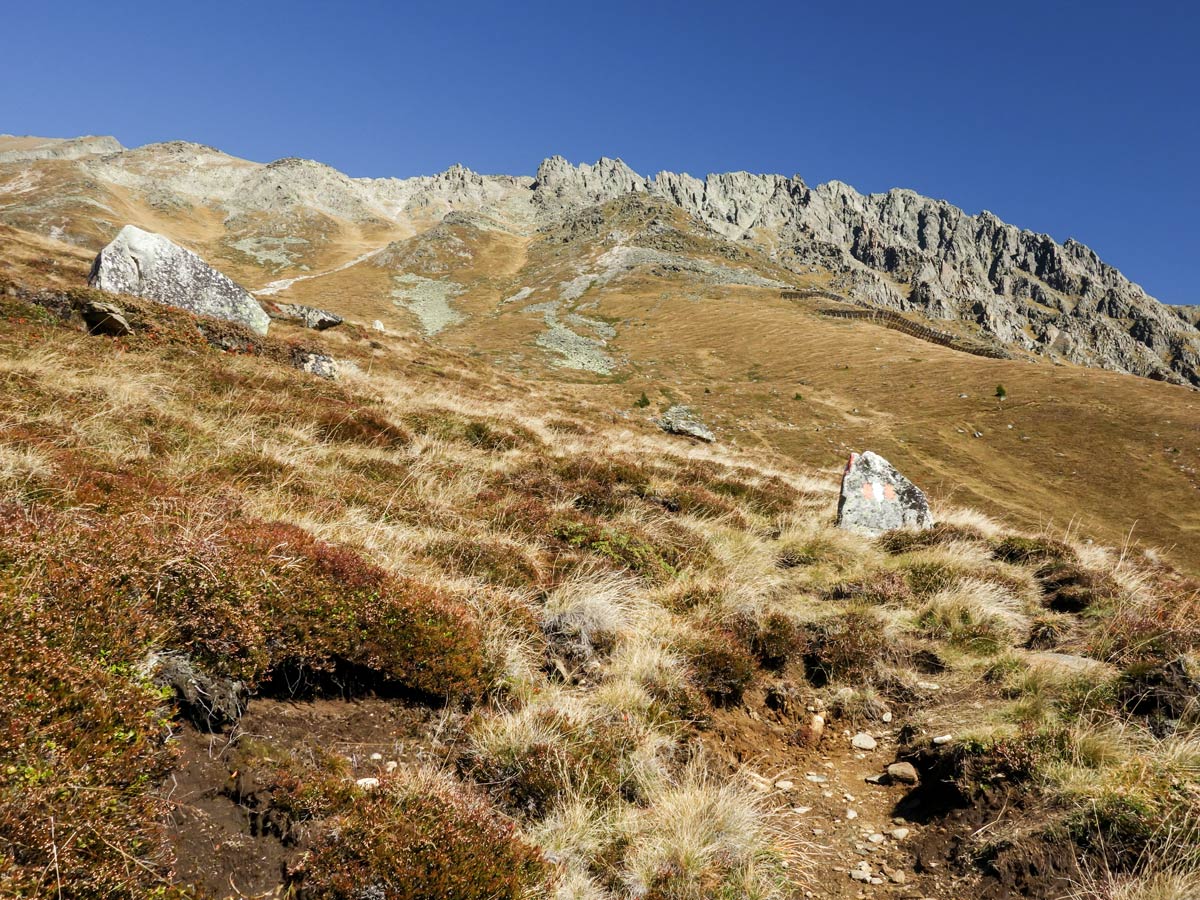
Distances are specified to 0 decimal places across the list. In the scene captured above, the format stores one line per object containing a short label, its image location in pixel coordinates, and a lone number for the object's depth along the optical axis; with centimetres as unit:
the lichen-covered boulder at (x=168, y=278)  1717
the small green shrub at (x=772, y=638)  625
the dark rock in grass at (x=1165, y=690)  451
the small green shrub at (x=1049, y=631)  670
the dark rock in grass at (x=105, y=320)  1197
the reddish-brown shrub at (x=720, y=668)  550
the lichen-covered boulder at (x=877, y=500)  1243
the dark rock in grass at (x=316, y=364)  1606
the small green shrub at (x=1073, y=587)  780
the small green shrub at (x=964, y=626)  653
